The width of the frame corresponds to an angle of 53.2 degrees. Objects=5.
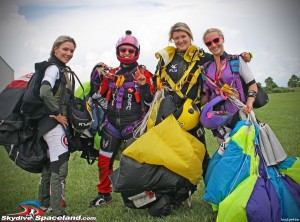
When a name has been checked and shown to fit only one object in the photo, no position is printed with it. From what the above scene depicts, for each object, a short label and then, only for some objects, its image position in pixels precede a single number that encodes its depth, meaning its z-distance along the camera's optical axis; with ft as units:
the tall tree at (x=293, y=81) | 248.54
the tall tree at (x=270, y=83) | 265.44
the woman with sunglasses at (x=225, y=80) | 11.62
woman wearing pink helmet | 13.23
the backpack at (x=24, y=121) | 12.21
